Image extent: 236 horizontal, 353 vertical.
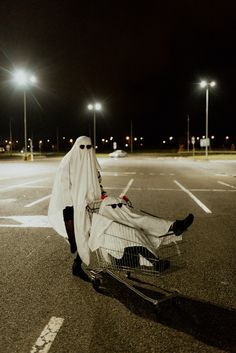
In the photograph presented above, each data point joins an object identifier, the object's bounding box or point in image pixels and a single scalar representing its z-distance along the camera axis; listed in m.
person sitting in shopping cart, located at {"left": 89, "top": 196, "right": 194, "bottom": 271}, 4.21
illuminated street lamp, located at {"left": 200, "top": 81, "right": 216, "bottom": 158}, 44.51
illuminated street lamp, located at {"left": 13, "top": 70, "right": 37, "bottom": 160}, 35.66
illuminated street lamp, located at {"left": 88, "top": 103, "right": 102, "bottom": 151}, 45.22
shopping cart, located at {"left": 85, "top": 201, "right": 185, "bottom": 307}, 4.27
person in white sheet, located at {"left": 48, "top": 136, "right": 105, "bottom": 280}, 5.00
